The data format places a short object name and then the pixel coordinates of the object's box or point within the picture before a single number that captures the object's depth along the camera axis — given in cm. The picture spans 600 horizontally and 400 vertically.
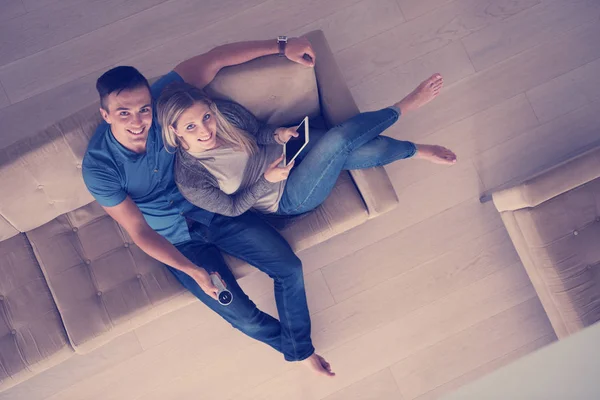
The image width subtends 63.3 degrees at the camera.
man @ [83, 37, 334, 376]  175
